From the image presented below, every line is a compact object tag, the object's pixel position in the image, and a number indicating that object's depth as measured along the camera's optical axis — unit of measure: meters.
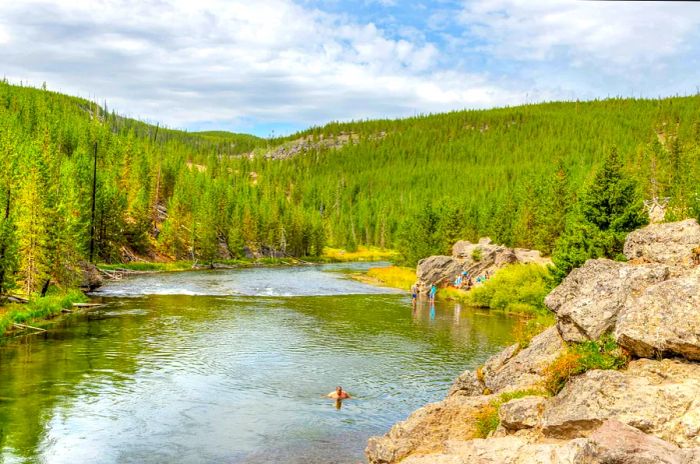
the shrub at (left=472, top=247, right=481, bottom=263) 91.94
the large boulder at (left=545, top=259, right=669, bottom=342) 20.39
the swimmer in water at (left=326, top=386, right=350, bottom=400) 34.87
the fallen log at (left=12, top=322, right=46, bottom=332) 49.59
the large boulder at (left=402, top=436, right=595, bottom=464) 15.76
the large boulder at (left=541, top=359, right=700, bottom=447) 15.55
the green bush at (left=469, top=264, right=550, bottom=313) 70.31
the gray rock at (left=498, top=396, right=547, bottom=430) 18.69
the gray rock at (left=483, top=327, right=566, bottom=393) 22.70
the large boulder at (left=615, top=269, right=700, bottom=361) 17.25
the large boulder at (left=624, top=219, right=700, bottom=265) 21.53
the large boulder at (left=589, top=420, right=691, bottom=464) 13.62
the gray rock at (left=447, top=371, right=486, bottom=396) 27.78
